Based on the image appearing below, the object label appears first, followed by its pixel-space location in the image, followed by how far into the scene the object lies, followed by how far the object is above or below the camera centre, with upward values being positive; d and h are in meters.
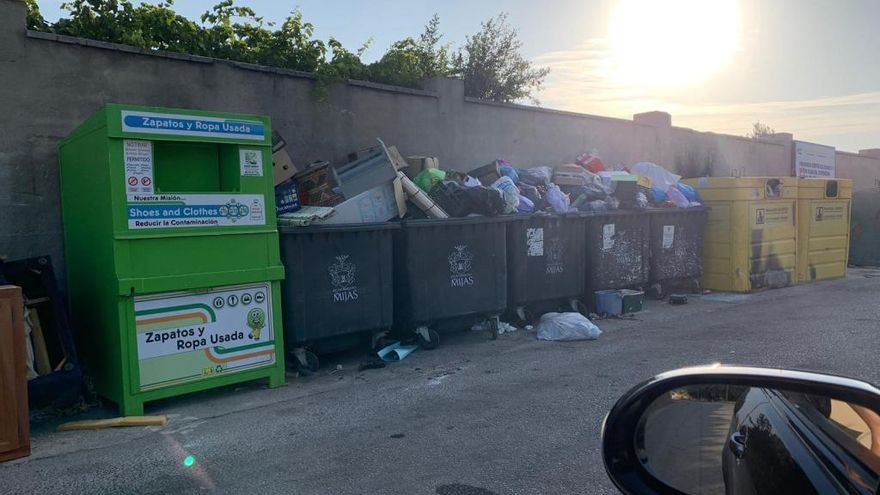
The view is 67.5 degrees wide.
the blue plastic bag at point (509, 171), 9.83 +0.55
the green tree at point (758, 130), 31.52 +3.56
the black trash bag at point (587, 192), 9.66 +0.21
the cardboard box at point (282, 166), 7.27 +0.51
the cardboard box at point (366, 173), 8.04 +0.46
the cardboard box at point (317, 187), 7.44 +0.27
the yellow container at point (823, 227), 12.00 -0.48
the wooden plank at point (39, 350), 4.95 -1.01
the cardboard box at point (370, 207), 6.95 +0.03
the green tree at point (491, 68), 14.83 +3.20
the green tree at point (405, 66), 10.27 +2.33
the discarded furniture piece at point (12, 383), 4.23 -1.07
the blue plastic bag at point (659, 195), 10.49 +0.16
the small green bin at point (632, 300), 9.02 -1.31
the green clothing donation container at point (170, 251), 4.99 -0.30
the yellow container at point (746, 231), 10.86 -0.46
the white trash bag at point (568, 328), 7.56 -1.42
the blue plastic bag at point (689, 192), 10.99 +0.20
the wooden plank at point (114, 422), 4.85 -1.54
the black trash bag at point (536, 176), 9.84 +0.48
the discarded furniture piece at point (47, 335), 4.76 -0.92
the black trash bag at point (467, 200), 7.71 +0.10
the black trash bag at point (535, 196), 9.06 +0.15
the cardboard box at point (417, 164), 9.20 +0.64
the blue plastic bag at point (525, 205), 8.60 +0.03
